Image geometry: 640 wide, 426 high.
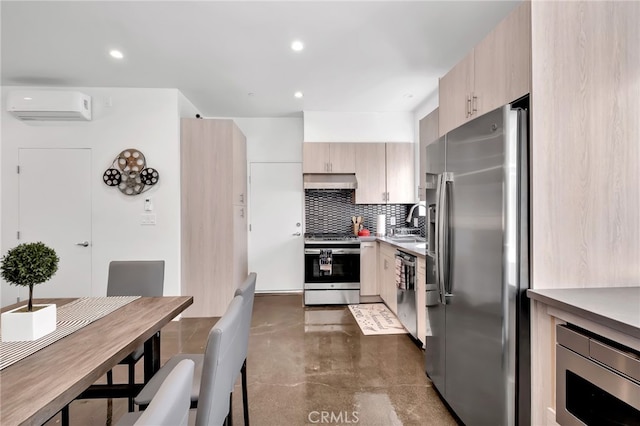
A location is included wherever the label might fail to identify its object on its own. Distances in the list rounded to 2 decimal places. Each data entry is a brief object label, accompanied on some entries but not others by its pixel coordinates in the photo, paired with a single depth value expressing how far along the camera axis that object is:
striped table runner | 1.11
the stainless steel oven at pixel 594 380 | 0.95
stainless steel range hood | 4.41
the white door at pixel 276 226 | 4.83
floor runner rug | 3.27
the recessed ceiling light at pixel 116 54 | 2.82
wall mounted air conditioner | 3.31
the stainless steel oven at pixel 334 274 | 4.13
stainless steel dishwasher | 2.87
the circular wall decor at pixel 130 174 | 3.58
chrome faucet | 4.15
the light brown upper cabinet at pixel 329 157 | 4.40
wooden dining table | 0.82
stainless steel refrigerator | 1.40
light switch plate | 3.62
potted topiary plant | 1.22
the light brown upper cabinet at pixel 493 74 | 1.44
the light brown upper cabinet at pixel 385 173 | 4.41
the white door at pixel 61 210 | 3.54
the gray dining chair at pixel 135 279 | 2.13
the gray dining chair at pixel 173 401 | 0.52
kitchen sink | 3.91
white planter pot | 1.21
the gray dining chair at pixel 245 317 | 1.45
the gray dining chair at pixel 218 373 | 0.96
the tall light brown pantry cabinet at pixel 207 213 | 3.71
